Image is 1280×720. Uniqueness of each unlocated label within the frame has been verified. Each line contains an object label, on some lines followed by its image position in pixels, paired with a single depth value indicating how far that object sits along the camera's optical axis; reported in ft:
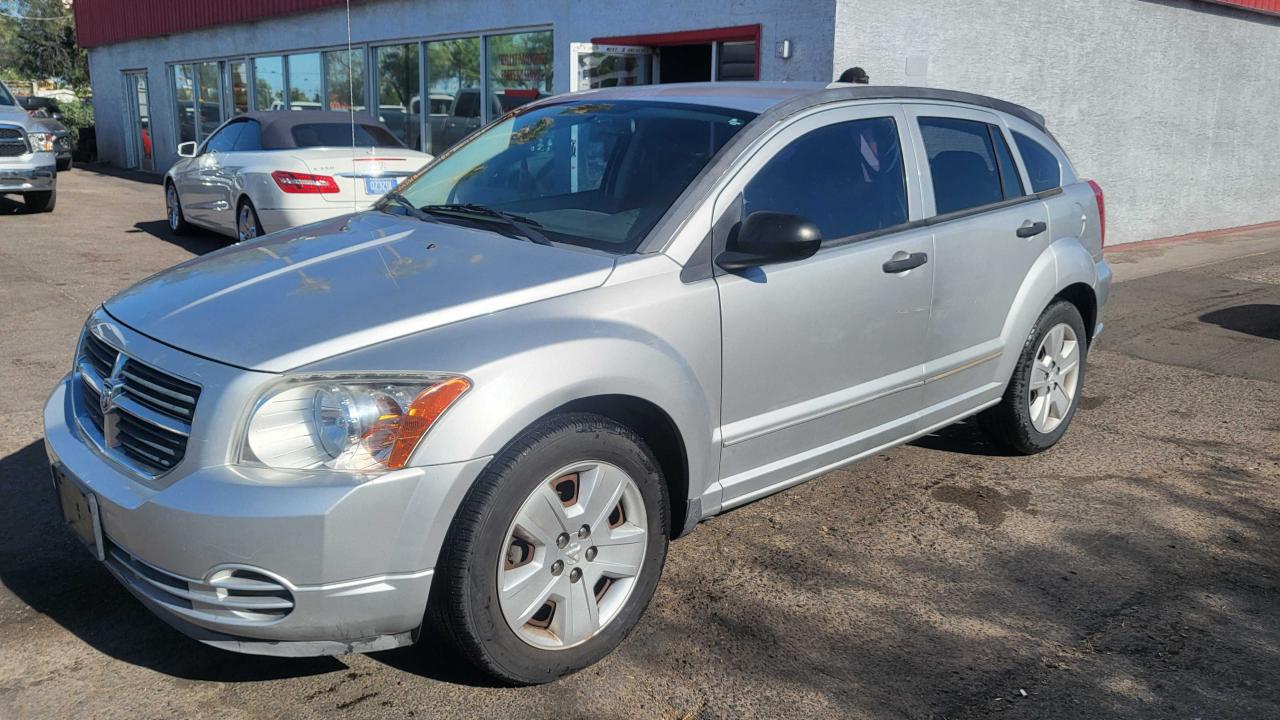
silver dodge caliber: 8.83
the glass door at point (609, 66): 35.83
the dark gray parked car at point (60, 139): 74.95
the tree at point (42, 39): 183.83
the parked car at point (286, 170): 29.96
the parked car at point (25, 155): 44.37
